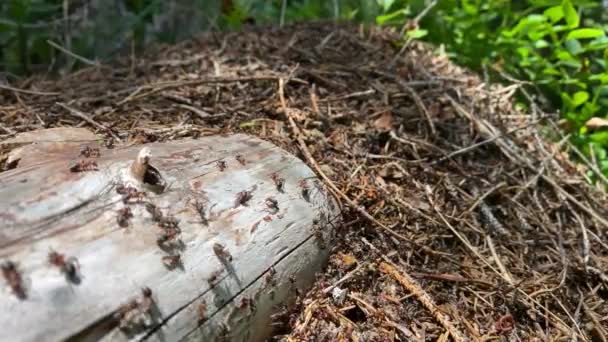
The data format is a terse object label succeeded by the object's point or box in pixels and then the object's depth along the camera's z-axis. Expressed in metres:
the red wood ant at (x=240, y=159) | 0.17
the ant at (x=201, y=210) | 0.15
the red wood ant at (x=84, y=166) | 0.14
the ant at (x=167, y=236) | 0.13
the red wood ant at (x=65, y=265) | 0.12
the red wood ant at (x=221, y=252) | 0.14
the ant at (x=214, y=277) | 0.14
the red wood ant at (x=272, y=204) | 0.16
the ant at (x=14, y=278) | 0.11
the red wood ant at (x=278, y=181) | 0.17
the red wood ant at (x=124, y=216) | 0.13
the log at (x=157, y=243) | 0.11
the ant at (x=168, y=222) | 0.14
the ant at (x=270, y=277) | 0.15
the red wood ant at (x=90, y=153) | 0.15
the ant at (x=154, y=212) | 0.14
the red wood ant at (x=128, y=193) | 0.14
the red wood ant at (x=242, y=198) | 0.16
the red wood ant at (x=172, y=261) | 0.13
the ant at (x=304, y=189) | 0.18
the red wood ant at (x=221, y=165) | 0.17
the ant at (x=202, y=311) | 0.13
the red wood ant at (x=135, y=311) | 0.12
